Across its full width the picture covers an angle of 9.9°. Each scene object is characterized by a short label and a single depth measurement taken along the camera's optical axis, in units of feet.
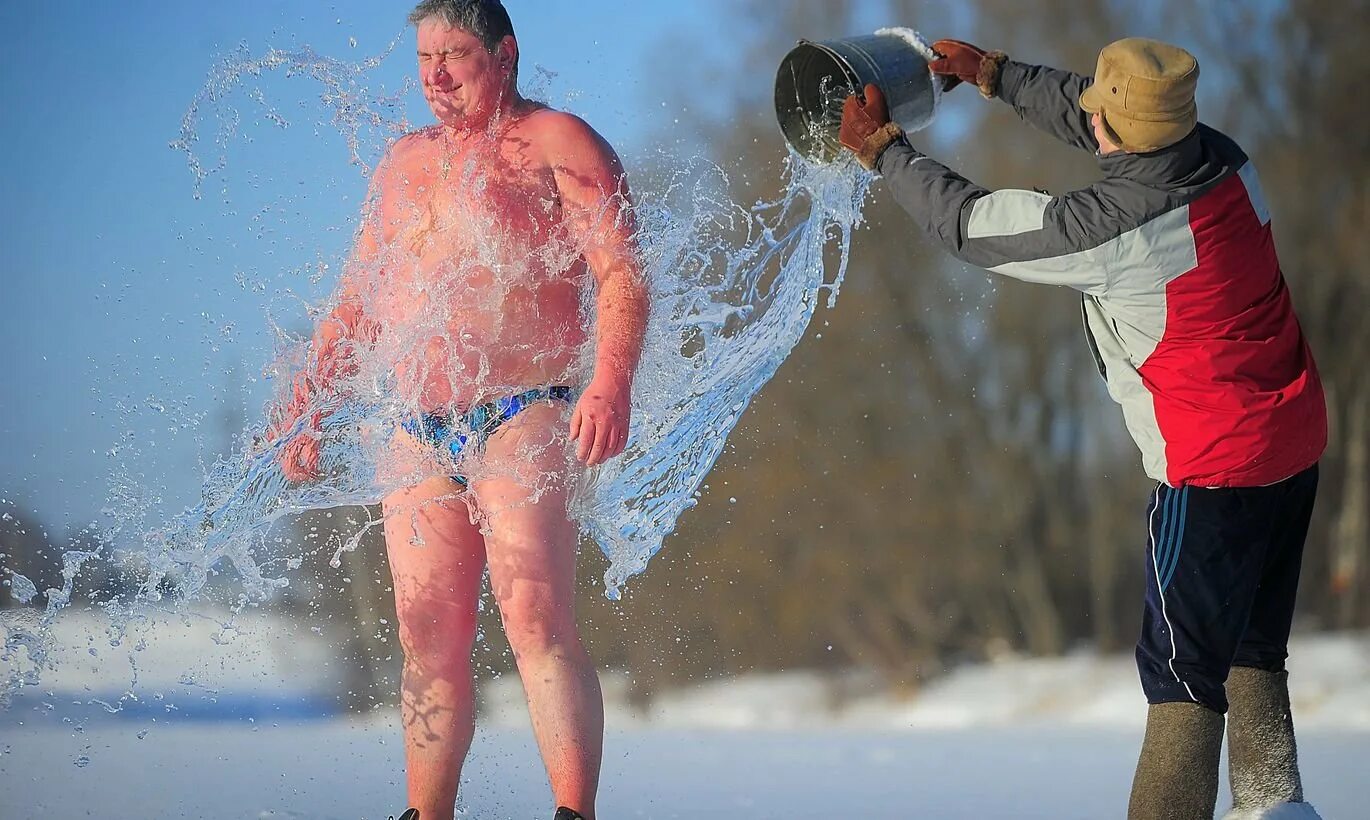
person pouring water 53.05
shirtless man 54.06
